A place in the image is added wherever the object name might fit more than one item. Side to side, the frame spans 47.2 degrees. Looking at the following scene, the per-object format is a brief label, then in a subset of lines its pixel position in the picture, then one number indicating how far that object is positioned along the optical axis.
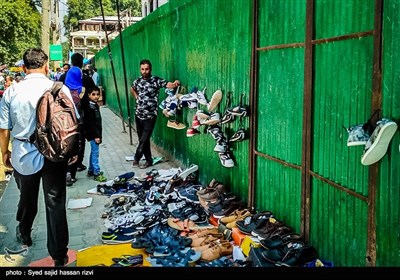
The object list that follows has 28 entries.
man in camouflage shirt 8.27
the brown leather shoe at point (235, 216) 4.82
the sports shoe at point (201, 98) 6.25
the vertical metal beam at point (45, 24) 19.70
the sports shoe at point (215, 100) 5.71
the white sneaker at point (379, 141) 2.72
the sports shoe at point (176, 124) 7.63
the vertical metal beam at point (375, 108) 2.92
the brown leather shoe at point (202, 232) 4.79
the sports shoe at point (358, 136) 2.96
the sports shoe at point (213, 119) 5.62
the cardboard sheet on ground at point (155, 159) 9.02
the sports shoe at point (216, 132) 5.58
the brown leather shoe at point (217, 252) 4.30
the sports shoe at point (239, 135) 5.09
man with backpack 4.08
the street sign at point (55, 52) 24.72
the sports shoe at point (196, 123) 6.23
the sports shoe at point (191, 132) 6.50
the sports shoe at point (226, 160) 5.50
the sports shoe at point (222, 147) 5.57
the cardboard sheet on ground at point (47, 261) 4.30
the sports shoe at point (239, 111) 4.97
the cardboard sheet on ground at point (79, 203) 6.33
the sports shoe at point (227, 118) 5.23
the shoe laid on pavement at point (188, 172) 6.76
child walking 7.38
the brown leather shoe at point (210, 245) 4.46
